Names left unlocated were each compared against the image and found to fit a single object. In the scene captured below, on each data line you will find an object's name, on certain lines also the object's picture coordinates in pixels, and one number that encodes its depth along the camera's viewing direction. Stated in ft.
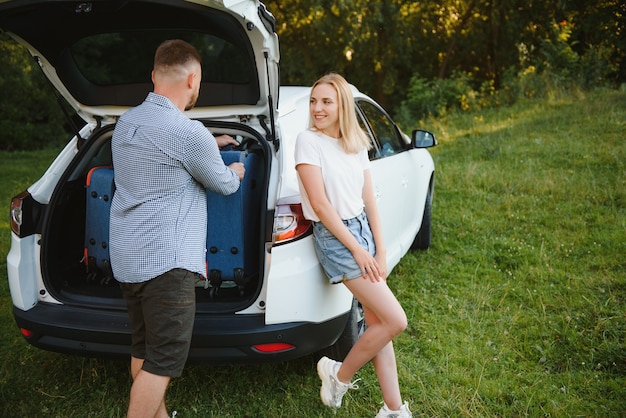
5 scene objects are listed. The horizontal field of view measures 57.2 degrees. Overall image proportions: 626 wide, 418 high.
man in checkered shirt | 7.50
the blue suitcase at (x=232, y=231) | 9.64
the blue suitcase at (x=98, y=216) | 10.07
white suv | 8.73
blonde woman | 8.68
